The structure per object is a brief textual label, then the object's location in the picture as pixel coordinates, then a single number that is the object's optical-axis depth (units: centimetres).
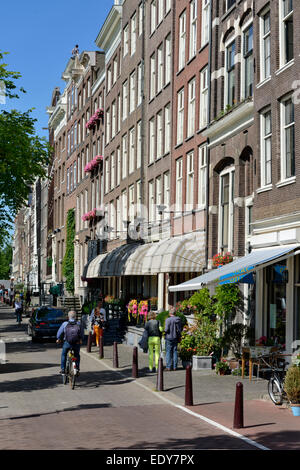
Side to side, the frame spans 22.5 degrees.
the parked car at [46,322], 3450
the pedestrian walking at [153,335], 2238
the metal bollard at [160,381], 1773
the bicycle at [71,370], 1838
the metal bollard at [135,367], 2038
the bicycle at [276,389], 1506
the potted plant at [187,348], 2289
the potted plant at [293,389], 1412
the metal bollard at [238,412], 1246
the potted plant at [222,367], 2102
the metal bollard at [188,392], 1530
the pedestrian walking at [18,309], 5105
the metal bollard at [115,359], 2305
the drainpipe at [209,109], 2730
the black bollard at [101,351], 2625
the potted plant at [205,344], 2230
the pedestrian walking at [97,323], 3169
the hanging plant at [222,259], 2436
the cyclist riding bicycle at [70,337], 1900
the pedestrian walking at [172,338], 2209
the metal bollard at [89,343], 2923
